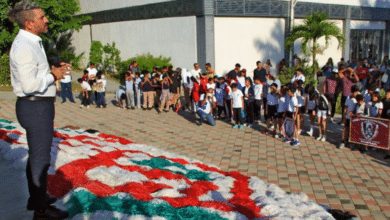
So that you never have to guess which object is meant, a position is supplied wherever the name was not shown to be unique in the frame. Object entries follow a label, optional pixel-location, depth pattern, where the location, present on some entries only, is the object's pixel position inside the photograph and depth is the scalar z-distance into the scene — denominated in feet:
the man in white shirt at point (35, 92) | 11.71
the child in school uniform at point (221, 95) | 46.34
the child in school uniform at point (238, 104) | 42.24
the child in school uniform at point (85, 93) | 54.24
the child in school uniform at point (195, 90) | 47.37
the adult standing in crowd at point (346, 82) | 43.09
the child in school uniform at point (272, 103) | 39.12
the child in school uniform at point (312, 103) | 37.65
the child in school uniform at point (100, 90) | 53.93
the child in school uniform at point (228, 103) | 45.68
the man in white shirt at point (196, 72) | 54.00
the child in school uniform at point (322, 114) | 36.19
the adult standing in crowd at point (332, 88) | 44.78
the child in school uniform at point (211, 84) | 46.78
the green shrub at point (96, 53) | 88.75
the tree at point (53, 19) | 74.33
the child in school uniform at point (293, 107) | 35.37
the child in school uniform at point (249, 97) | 42.68
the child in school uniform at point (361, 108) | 33.50
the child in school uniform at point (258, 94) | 42.88
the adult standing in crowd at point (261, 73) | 50.01
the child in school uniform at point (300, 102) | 38.45
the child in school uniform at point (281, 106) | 37.01
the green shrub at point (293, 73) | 59.33
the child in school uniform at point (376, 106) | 32.94
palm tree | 64.59
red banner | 31.37
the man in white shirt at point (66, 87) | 56.44
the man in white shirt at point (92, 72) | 55.38
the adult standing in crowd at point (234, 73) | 49.98
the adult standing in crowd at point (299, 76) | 45.73
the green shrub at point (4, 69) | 77.97
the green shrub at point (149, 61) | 72.69
